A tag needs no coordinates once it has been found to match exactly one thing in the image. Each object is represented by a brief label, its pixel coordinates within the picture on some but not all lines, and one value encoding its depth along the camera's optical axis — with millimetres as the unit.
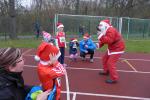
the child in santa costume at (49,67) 2281
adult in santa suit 4520
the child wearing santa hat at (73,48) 6408
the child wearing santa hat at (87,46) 6499
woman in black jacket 1282
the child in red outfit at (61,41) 5503
